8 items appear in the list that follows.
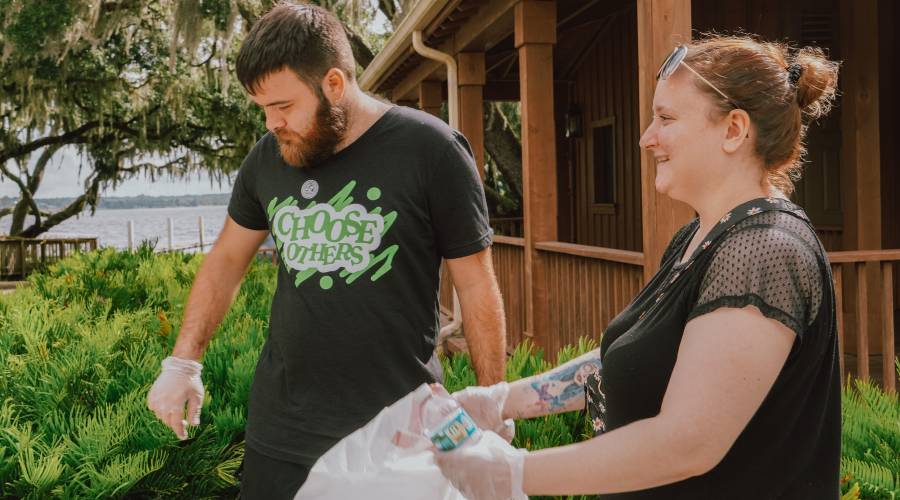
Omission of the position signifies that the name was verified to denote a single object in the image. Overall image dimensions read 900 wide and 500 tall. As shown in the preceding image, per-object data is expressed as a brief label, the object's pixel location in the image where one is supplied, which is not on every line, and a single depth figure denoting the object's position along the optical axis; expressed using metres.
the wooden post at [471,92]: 8.83
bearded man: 2.18
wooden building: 4.83
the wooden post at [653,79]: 4.67
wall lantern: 12.20
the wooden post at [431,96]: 10.91
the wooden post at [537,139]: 6.64
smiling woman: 1.28
